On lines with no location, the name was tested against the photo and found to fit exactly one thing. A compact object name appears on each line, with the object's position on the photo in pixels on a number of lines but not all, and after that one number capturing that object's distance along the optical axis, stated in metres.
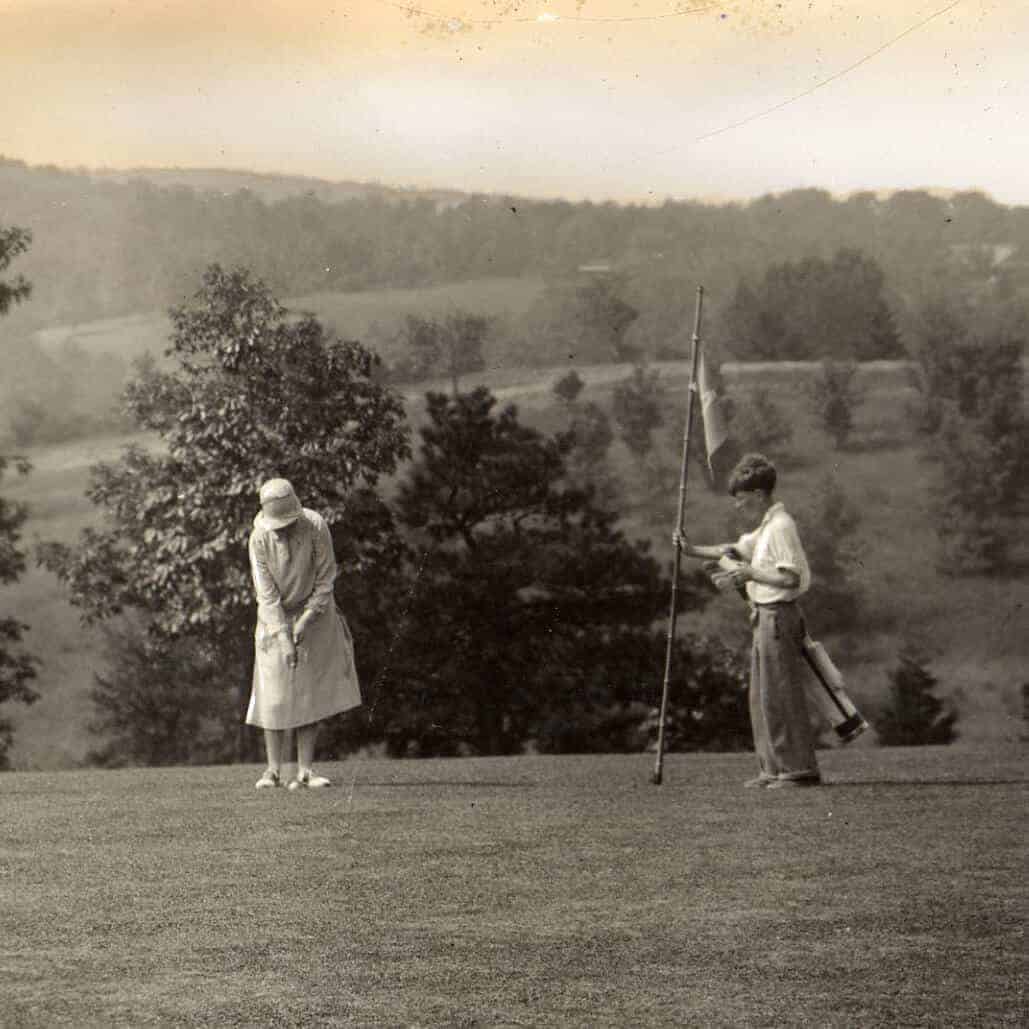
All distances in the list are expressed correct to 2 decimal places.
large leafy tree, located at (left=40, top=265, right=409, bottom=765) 35.53
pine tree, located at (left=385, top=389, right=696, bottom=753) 43.16
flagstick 15.59
